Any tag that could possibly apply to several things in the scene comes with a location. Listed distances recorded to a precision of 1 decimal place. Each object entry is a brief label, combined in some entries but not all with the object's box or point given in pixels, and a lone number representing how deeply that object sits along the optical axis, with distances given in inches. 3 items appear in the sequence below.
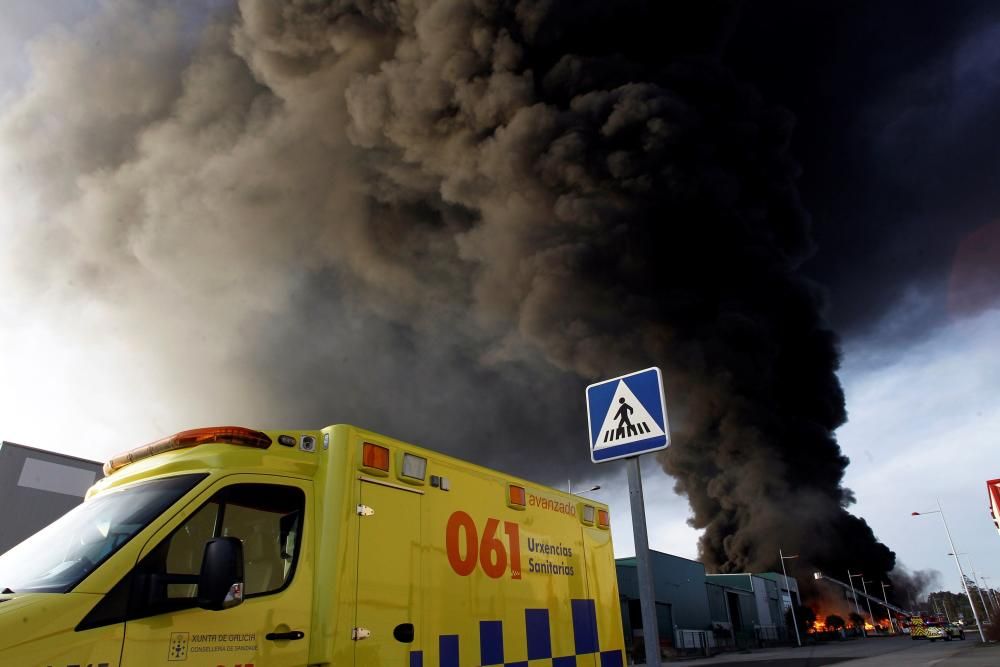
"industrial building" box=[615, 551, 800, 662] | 1461.6
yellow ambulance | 116.0
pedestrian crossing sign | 141.3
